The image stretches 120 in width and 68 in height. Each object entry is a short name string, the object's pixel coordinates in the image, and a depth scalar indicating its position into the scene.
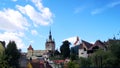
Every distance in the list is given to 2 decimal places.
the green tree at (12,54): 36.33
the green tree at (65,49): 56.90
